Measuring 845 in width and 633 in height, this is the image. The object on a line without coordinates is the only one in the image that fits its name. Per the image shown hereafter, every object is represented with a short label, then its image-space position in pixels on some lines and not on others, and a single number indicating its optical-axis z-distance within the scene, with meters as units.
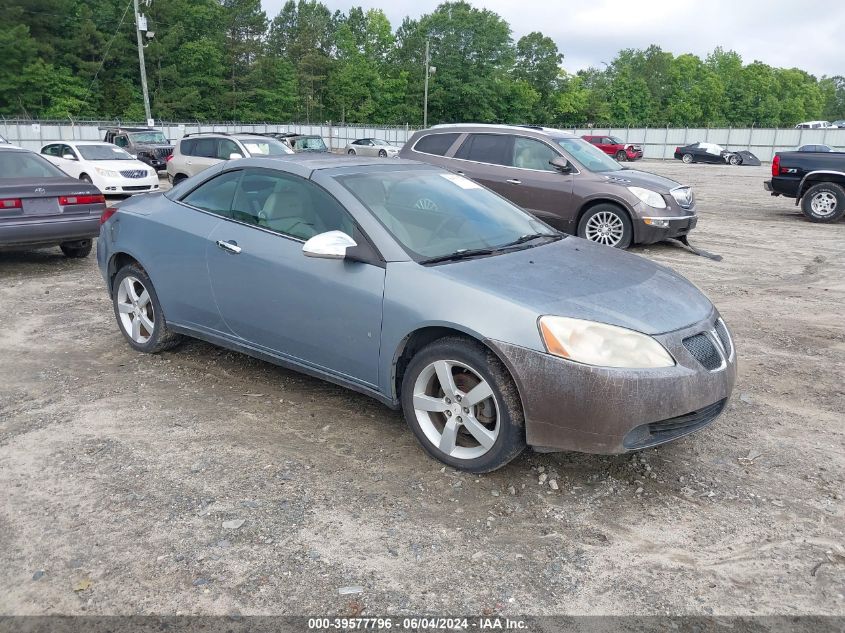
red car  42.94
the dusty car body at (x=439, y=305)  3.26
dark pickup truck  13.36
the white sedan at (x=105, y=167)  16.22
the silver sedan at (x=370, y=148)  35.16
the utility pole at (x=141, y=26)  30.56
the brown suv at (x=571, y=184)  9.73
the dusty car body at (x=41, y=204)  7.95
